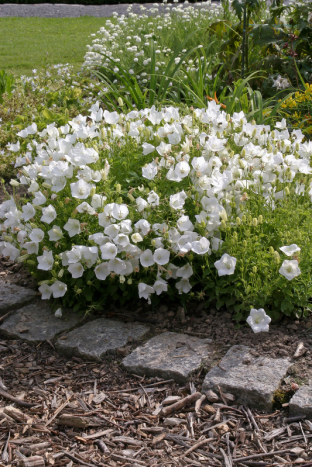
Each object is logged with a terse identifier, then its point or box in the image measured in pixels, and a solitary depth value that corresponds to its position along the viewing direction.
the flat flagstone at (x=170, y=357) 2.25
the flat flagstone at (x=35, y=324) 2.64
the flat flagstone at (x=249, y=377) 2.04
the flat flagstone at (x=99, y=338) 2.46
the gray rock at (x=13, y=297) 2.92
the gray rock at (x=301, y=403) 1.95
